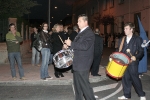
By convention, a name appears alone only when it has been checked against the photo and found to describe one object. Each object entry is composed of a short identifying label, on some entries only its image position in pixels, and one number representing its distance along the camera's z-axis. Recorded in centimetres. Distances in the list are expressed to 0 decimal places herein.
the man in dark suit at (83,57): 314
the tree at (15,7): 932
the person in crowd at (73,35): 600
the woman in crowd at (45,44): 524
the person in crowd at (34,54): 780
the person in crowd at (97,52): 582
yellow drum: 364
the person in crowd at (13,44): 526
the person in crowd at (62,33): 547
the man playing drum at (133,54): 381
